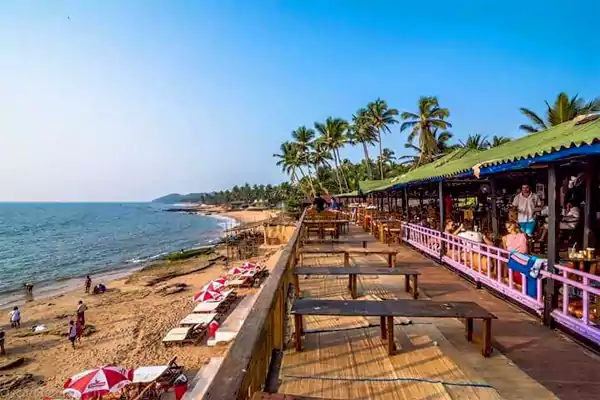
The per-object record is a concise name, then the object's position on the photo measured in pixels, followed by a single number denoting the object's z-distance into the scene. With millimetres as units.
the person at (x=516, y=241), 5789
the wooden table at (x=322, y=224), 12766
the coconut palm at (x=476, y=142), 34550
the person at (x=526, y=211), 6855
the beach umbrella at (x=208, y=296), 16031
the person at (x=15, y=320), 16375
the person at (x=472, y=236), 6880
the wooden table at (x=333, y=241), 12159
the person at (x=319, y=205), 17956
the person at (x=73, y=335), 13478
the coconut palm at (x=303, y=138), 49594
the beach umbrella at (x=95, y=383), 8297
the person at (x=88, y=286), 23000
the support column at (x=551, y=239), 4391
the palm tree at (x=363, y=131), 42816
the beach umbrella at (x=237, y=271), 20981
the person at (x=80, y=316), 14941
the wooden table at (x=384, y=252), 7520
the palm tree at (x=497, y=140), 35319
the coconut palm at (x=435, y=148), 36209
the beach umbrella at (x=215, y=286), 16888
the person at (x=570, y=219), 6539
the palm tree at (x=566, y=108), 21609
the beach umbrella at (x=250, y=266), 21597
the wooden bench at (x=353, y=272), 5559
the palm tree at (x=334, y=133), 44781
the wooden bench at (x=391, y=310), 3624
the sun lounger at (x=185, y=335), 12453
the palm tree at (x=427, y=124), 35062
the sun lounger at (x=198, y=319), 13405
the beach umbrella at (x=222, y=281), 18147
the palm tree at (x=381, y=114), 41094
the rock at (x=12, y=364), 12119
